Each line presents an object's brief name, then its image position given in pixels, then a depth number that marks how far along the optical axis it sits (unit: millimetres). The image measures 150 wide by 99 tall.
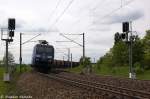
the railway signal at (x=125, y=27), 41609
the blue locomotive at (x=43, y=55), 48562
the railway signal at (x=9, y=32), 33656
